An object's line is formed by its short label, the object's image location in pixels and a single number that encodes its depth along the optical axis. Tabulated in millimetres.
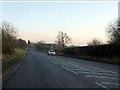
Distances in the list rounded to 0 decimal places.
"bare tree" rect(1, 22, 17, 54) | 24796
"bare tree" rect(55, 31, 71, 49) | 62209
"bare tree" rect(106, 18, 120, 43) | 34354
